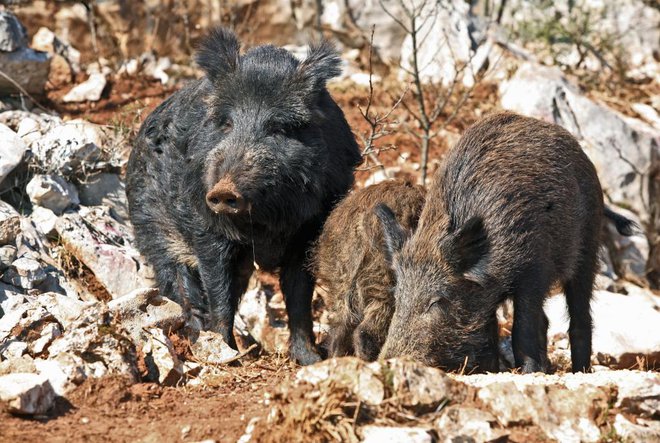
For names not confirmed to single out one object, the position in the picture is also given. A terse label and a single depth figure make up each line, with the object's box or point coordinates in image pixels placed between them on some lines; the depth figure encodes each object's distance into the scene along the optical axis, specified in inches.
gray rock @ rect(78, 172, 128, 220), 643.5
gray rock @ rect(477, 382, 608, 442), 350.9
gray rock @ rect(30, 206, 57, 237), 589.6
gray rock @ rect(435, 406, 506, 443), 332.8
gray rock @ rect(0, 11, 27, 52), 691.4
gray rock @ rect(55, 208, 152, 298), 584.1
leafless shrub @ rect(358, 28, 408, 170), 565.6
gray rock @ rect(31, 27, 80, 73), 840.3
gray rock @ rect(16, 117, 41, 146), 634.8
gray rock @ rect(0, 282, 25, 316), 474.0
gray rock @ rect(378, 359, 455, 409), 340.2
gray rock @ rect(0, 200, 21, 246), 526.9
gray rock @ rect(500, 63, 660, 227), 820.0
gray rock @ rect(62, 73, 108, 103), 786.2
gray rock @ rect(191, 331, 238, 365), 457.4
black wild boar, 470.0
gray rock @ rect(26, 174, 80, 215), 591.2
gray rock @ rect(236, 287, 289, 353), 576.7
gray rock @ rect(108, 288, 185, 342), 443.8
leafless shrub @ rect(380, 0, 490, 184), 771.0
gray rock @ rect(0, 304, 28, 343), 422.2
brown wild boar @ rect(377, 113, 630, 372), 437.1
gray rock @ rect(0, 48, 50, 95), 695.1
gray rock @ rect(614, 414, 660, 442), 349.1
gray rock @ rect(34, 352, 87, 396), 371.6
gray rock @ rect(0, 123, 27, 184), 570.6
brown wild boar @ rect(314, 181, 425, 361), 456.1
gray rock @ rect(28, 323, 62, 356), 414.3
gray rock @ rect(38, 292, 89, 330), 446.6
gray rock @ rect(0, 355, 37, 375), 384.8
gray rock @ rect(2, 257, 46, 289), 511.8
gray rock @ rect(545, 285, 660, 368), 572.1
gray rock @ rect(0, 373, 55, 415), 343.9
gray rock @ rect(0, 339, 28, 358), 412.2
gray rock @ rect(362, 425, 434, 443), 319.9
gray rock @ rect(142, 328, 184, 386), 408.5
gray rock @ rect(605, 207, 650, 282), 762.8
